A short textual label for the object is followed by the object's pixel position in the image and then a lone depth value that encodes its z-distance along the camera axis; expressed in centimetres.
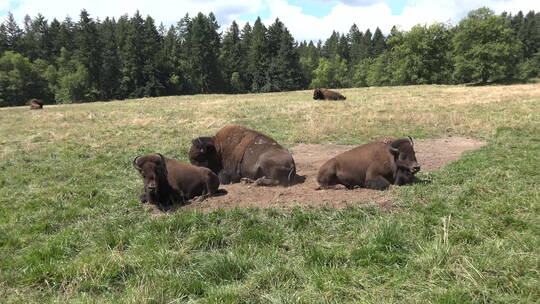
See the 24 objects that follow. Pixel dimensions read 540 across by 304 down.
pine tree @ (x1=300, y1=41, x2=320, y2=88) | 12089
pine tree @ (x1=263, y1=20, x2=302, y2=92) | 9425
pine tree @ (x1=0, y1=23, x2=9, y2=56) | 9219
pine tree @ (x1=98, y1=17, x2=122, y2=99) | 8216
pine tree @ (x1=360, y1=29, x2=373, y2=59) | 12119
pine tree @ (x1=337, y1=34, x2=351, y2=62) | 13212
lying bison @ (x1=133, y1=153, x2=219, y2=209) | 793
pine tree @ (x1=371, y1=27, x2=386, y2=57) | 11881
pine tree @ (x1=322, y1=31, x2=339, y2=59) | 13225
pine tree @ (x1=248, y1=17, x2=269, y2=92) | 9694
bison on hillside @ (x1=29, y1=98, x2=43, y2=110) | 3966
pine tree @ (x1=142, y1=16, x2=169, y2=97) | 8125
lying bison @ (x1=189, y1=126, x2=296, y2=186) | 920
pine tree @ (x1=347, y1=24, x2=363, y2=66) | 12269
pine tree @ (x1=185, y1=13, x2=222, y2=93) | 8981
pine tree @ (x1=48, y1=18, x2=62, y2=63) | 9400
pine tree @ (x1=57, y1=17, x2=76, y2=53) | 9231
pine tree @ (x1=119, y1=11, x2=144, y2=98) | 8162
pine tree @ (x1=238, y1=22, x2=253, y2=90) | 9962
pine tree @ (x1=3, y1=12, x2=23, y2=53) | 9506
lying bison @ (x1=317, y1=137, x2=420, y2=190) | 847
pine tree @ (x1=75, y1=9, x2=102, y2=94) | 8081
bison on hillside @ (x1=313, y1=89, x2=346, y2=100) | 3444
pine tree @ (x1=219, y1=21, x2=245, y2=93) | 9619
